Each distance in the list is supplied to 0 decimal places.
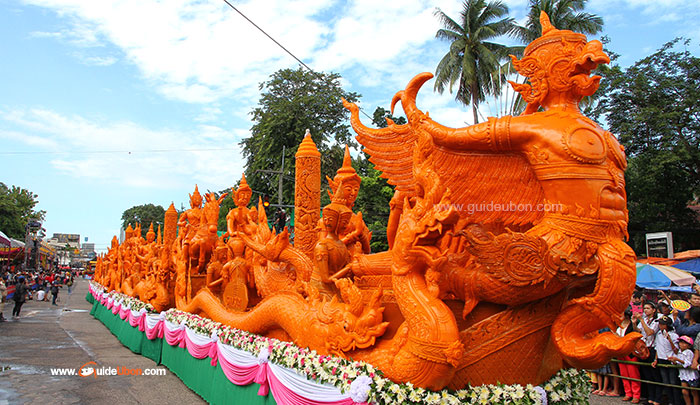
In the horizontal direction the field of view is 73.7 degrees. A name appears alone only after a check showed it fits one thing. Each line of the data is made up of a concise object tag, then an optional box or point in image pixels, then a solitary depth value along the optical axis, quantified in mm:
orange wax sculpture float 2734
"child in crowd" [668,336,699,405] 4871
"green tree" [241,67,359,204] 17719
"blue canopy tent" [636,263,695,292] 9301
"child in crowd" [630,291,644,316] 7824
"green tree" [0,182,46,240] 27516
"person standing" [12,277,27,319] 14305
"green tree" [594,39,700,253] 13203
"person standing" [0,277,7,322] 12836
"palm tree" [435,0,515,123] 15477
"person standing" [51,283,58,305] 19688
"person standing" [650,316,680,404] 5145
